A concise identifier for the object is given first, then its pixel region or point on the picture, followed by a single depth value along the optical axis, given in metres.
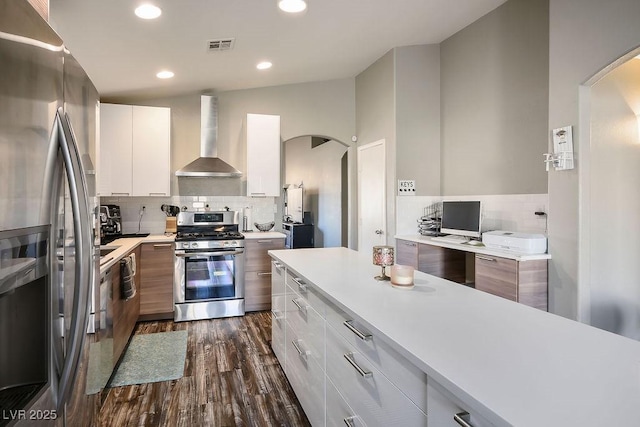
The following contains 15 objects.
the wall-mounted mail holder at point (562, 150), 2.80
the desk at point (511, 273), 2.89
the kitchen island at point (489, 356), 0.73
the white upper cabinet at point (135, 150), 4.12
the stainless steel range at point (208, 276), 4.04
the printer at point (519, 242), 2.96
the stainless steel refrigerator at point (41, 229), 0.76
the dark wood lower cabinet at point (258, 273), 4.30
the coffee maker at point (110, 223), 4.02
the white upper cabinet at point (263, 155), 4.62
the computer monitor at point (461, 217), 3.71
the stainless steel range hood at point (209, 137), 4.59
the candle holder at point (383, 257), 1.89
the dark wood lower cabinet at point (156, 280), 3.96
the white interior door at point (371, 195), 4.77
